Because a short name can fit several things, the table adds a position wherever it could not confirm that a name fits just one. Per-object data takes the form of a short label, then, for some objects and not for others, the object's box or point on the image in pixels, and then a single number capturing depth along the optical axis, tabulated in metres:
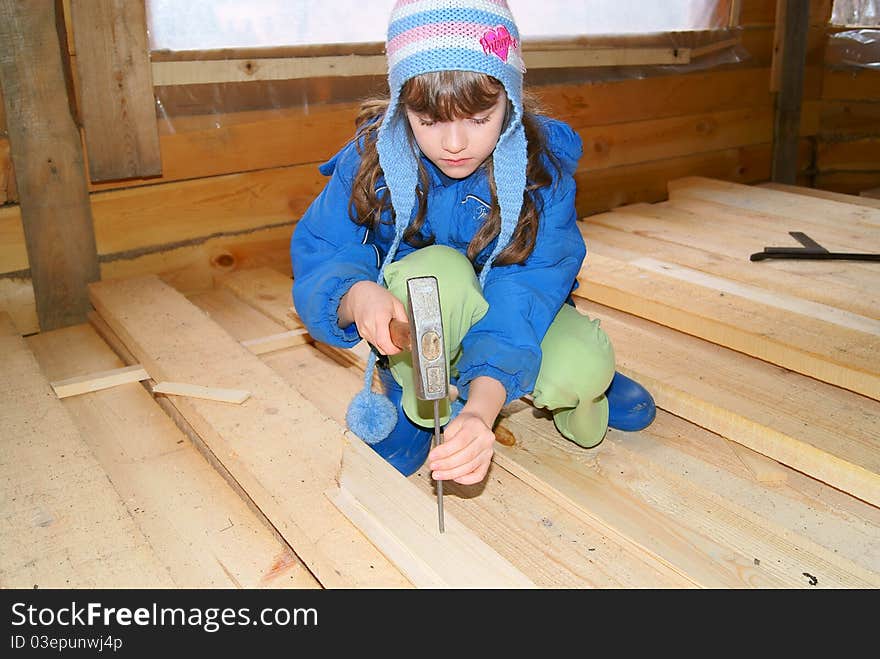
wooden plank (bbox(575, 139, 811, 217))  3.46
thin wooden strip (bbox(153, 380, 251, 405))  1.90
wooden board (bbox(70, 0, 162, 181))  2.36
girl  1.43
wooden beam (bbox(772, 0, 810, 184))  3.81
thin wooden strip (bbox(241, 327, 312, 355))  2.28
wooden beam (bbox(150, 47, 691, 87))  2.50
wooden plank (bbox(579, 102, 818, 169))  3.43
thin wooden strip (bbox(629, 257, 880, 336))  2.14
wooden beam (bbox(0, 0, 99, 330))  2.29
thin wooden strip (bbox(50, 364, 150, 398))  2.04
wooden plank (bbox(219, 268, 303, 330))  2.50
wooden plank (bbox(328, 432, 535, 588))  1.29
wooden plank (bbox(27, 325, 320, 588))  1.40
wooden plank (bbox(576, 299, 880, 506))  1.64
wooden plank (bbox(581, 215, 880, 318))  2.34
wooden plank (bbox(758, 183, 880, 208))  3.42
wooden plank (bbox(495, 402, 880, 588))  1.40
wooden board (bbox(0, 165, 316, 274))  2.52
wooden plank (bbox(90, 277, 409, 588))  1.40
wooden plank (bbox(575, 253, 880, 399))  1.94
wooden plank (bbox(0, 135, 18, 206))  2.34
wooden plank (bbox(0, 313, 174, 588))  1.34
